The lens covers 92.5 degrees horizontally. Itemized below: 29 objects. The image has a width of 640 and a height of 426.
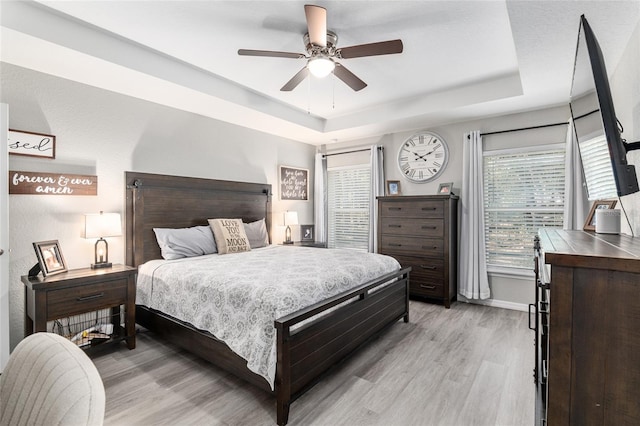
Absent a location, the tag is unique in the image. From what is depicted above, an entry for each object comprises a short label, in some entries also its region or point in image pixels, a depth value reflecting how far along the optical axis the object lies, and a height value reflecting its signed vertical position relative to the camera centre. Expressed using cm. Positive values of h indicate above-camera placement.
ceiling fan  208 +124
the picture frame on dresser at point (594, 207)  220 +4
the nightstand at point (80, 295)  237 -69
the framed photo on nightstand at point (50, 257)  251 -38
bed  194 -77
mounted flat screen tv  124 +43
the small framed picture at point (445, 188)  429 +34
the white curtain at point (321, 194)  564 +34
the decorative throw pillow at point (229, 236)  366 -29
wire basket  278 -113
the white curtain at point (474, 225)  405 -17
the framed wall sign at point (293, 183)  519 +51
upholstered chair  65 -41
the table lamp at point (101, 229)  279 -15
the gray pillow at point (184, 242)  336 -33
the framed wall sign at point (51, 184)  262 +27
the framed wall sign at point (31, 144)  260 +61
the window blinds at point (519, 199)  369 +17
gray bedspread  194 -58
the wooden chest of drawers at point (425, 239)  403 -37
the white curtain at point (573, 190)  332 +25
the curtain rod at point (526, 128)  361 +105
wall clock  446 +84
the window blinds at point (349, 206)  532 +11
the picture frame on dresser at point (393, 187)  481 +40
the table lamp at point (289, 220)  488 -12
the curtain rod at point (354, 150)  498 +107
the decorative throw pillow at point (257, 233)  425 -30
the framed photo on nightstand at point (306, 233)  543 -37
